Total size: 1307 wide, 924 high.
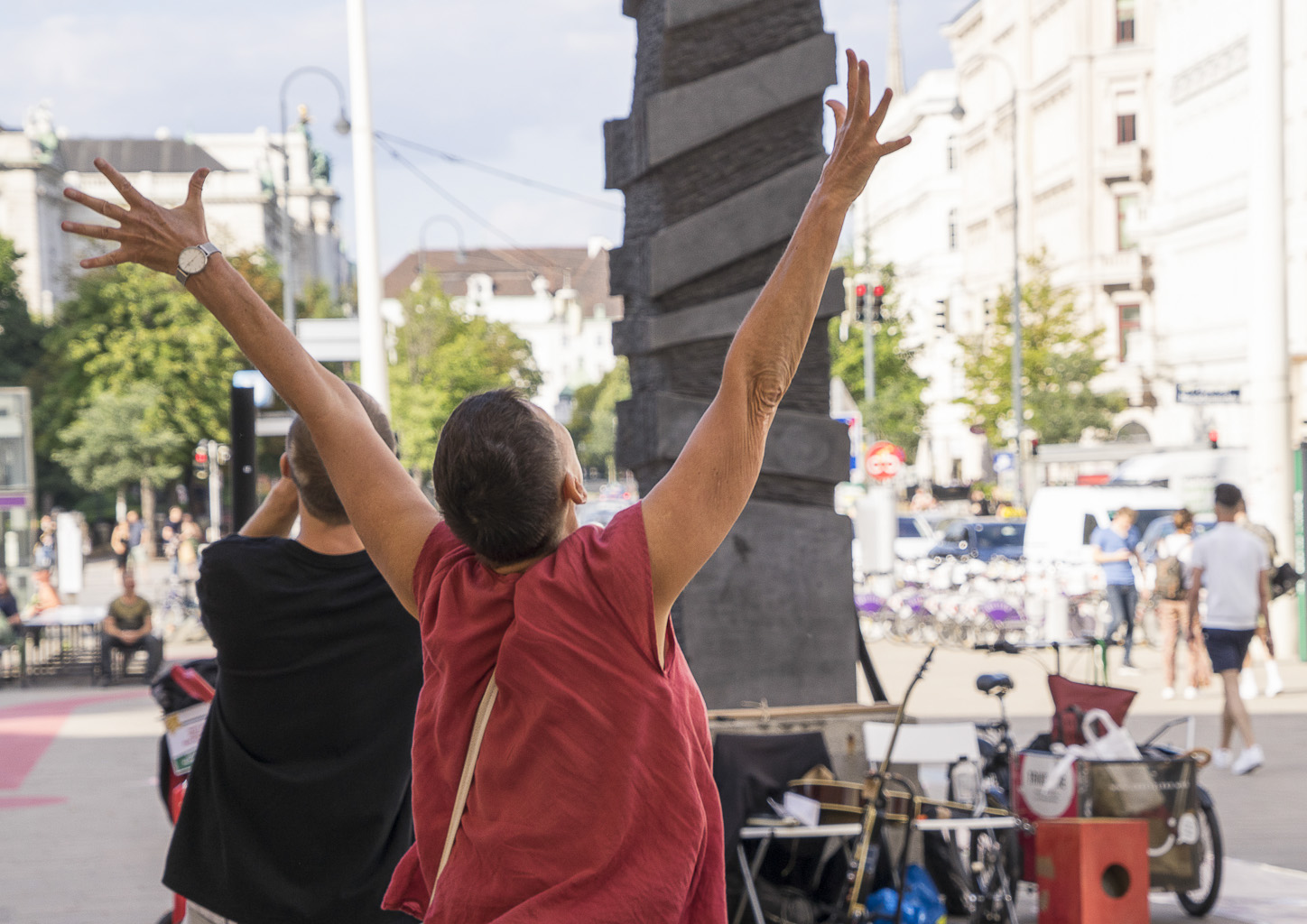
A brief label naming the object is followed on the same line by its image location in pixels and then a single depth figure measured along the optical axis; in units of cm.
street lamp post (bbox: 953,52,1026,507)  4516
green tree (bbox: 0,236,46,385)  7106
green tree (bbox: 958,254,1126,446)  5053
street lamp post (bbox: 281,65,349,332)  3897
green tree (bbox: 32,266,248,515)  6109
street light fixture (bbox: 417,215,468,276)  6438
